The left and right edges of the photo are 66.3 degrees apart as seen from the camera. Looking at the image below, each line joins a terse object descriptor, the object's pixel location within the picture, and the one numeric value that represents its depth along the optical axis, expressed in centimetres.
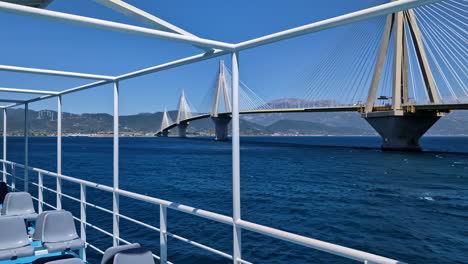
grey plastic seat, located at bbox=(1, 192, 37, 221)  392
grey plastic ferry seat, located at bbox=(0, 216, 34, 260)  278
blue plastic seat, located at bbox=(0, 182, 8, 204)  511
